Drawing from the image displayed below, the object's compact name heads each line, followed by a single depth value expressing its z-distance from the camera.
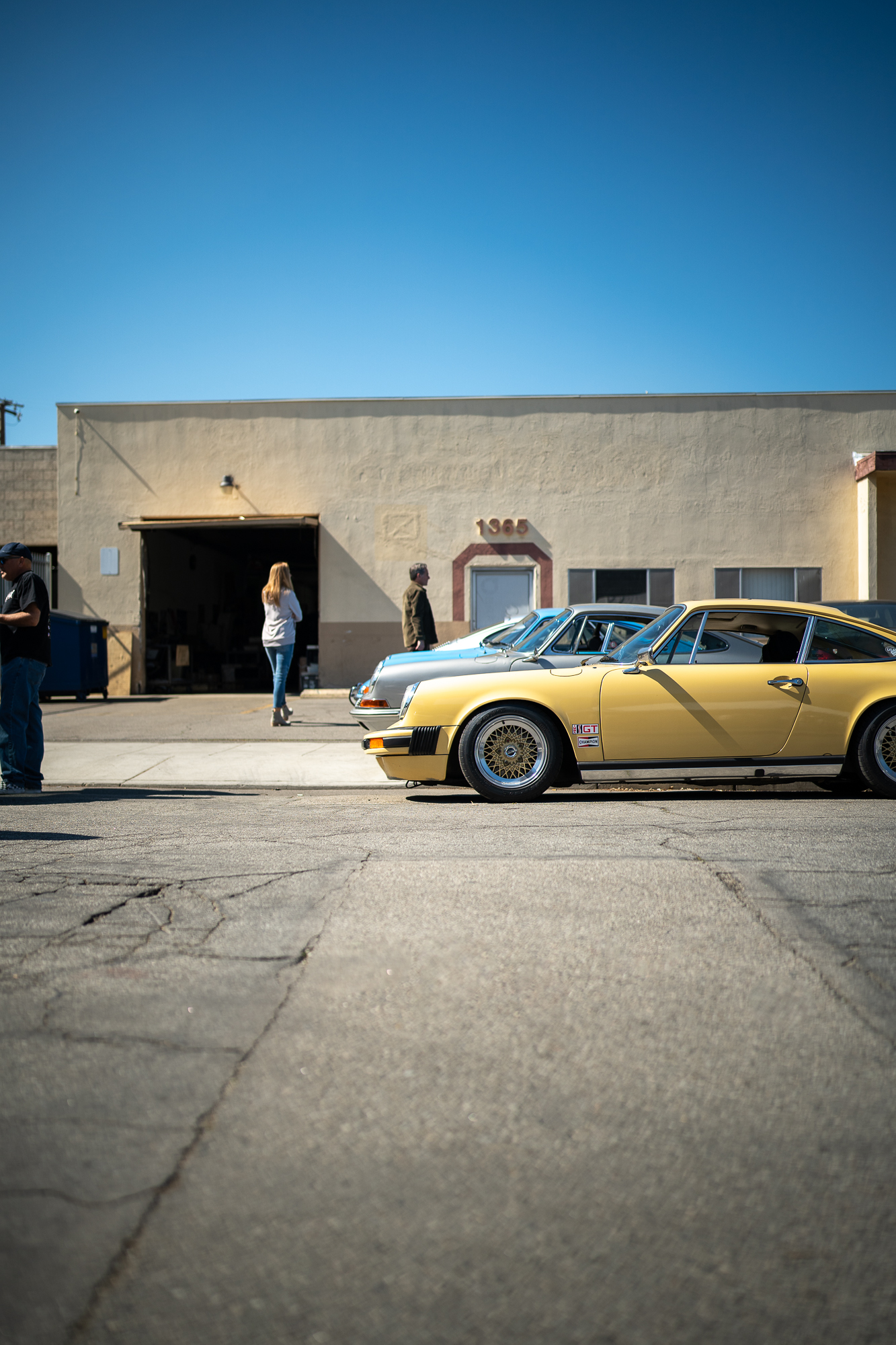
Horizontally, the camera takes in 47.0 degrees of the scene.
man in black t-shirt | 7.63
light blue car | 10.23
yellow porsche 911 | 7.07
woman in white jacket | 12.32
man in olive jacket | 12.72
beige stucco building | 20.05
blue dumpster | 17.45
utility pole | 34.09
